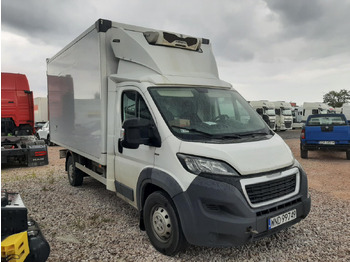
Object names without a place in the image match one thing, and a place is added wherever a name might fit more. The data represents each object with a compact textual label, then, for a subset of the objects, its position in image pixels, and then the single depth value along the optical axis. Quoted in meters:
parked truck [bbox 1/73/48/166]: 9.70
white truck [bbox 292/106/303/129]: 31.64
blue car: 10.47
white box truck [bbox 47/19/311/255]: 3.01
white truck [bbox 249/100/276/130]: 25.13
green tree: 59.38
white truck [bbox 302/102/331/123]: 29.36
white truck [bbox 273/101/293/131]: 26.92
